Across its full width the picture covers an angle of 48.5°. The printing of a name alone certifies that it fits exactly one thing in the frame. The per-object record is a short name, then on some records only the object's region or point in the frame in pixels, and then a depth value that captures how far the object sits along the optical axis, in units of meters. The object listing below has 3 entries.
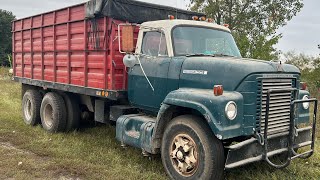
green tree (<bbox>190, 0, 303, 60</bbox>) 23.36
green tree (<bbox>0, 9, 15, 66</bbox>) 52.63
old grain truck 4.63
